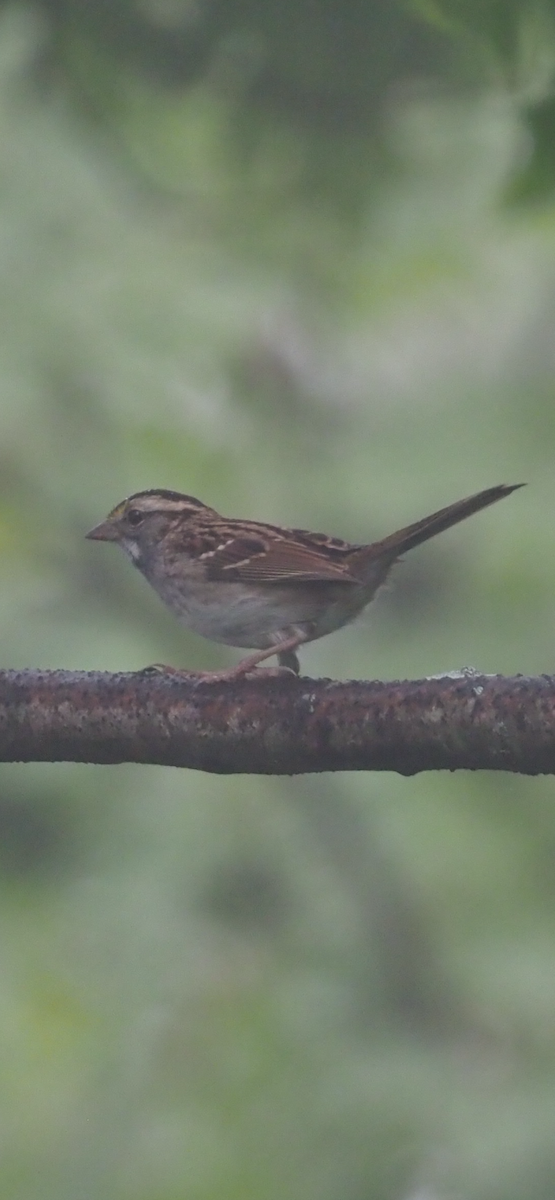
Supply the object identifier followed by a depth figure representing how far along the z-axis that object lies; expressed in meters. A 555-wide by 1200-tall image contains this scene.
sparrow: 7.59
